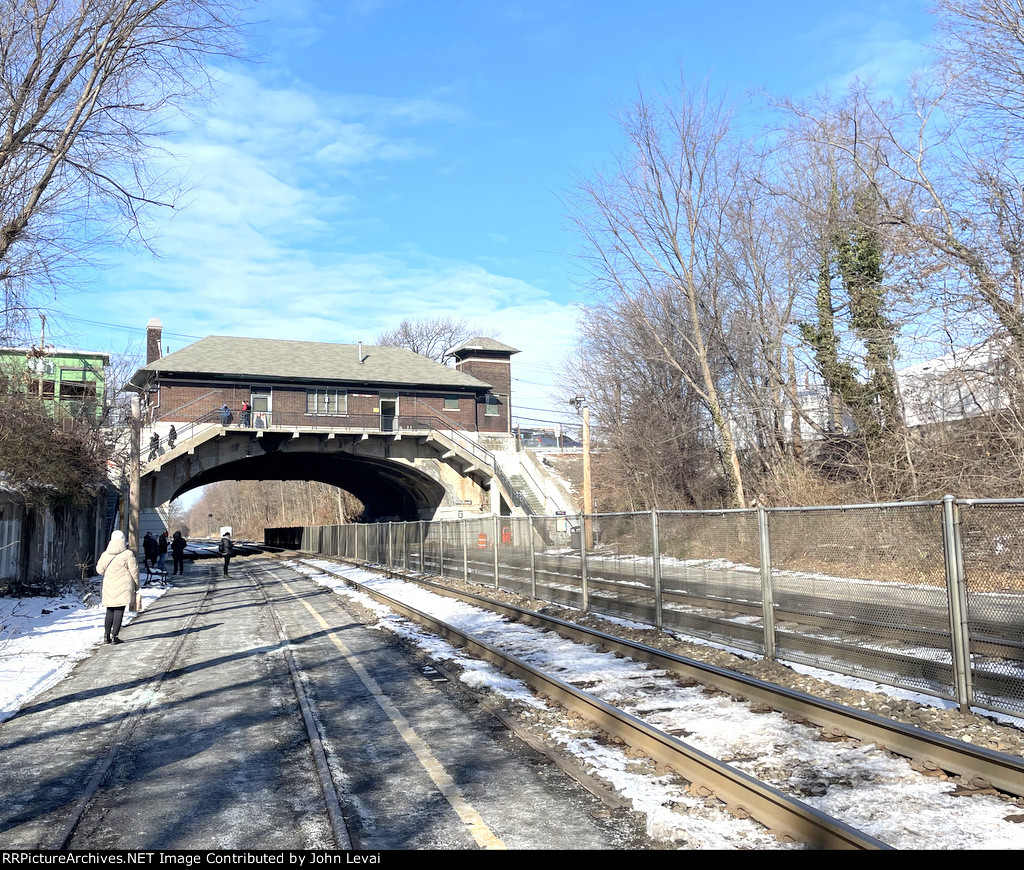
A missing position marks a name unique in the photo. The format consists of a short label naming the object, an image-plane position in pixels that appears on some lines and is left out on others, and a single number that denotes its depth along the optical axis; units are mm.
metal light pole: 31875
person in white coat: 14047
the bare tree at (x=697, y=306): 29984
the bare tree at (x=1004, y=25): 18234
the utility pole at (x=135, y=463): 22438
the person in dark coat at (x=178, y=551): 33812
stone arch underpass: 43438
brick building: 46719
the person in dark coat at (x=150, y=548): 32250
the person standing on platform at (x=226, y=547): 31609
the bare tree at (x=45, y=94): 15203
